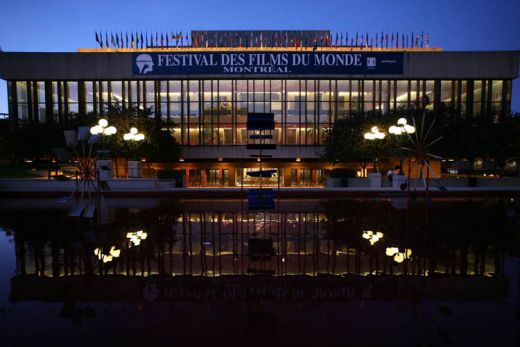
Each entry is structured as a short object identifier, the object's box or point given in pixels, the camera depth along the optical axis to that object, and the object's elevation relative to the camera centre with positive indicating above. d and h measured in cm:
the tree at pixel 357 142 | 2803 +176
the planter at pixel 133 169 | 2978 -67
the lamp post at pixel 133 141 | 2683 +176
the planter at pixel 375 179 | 2727 -141
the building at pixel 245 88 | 3675 +845
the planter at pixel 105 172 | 2704 -87
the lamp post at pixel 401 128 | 1792 +189
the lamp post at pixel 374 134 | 2489 +209
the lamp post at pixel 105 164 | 2715 -22
